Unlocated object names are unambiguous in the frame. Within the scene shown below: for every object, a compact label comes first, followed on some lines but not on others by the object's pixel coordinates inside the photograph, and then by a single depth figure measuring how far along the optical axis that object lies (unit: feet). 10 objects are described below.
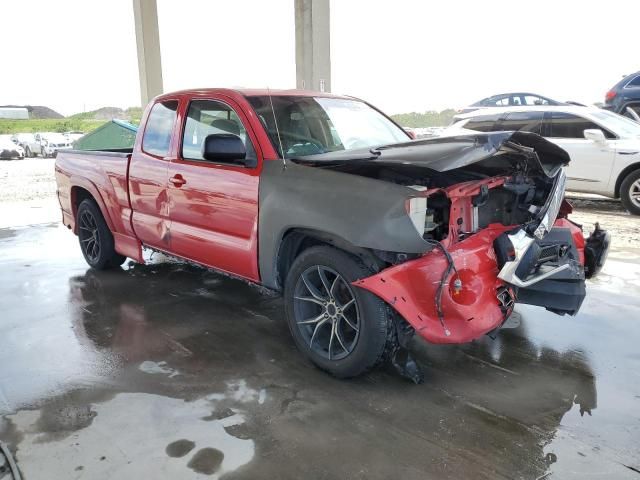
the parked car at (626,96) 42.57
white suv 28.25
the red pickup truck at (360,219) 9.87
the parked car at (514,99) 49.90
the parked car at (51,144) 91.20
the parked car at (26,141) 93.35
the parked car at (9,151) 82.74
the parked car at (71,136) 97.25
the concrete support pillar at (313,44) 40.24
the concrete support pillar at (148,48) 49.90
